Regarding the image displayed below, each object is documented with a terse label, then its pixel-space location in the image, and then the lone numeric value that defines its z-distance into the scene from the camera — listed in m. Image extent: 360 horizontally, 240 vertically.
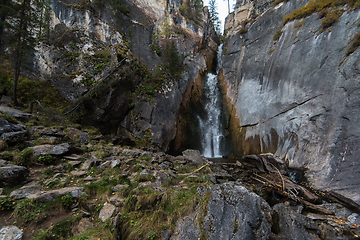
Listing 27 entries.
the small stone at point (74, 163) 6.17
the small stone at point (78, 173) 5.64
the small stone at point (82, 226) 3.57
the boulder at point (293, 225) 3.79
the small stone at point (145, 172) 6.60
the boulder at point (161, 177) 6.55
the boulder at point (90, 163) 6.26
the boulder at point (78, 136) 8.59
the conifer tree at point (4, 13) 9.29
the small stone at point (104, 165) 6.59
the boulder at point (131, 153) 9.02
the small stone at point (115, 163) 6.91
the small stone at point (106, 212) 3.94
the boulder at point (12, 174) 4.34
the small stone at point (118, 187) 5.15
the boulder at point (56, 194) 3.97
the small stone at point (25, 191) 3.90
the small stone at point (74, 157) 6.52
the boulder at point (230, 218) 3.34
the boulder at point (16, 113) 7.88
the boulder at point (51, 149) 5.93
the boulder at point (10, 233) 3.03
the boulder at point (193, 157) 10.82
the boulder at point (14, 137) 5.69
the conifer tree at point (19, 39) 9.70
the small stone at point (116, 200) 4.35
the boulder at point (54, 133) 7.45
